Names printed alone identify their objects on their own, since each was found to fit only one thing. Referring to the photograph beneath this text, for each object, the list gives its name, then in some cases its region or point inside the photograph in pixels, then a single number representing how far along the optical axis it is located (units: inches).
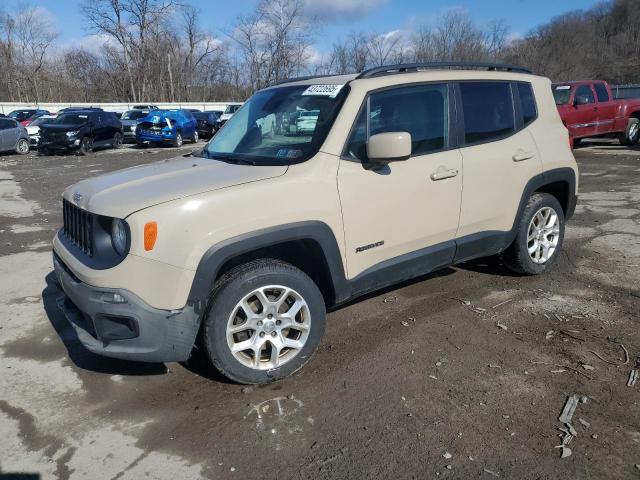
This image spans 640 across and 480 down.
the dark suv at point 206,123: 1208.2
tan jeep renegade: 118.6
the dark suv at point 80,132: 814.5
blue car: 944.9
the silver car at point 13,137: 811.4
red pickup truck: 601.0
